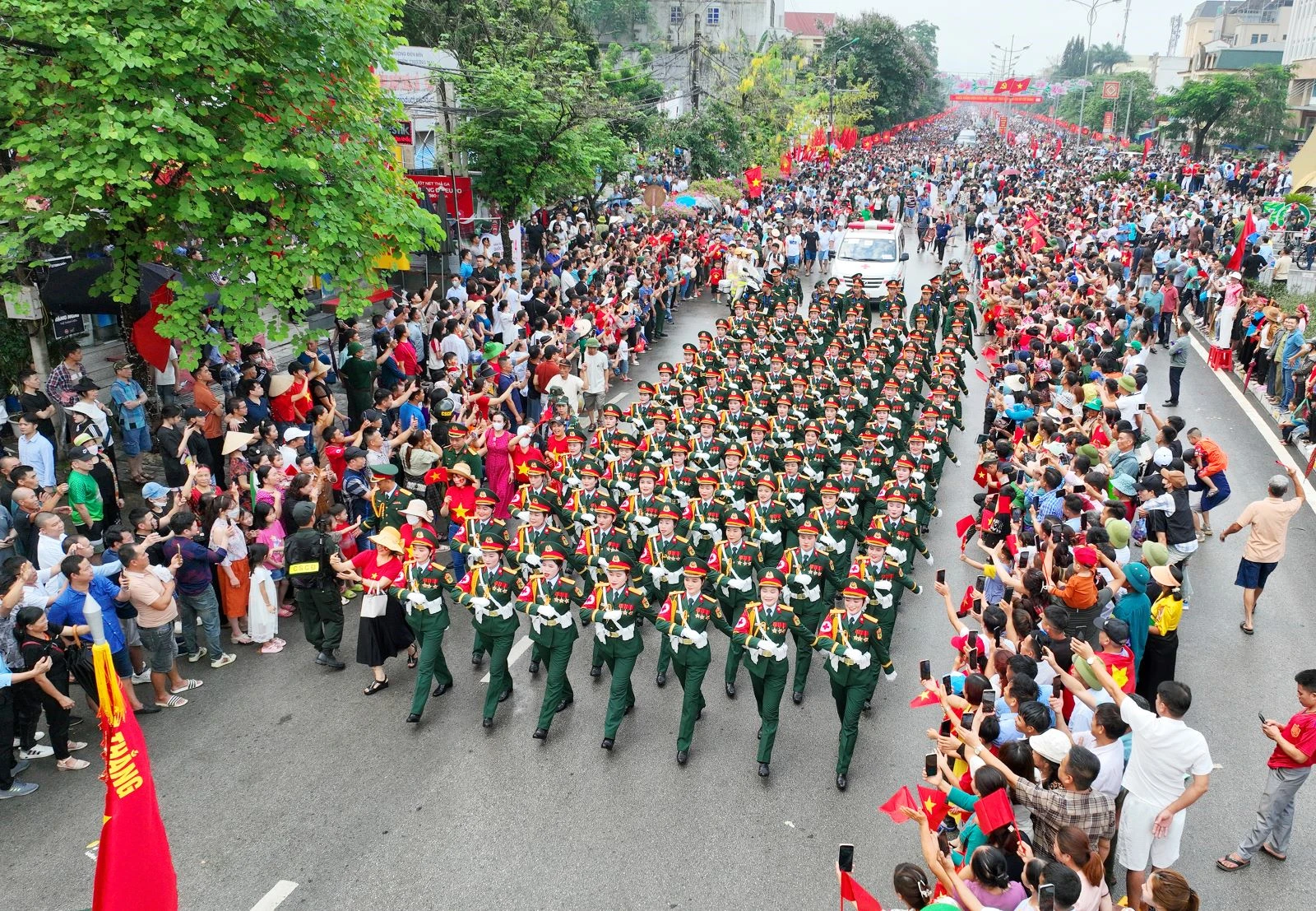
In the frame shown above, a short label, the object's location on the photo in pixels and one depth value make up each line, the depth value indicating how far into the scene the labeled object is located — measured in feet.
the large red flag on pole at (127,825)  14.53
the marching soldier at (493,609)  25.61
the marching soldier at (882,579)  25.67
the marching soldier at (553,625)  25.07
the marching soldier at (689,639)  24.22
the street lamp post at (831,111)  174.05
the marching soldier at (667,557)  28.45
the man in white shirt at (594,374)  46.68
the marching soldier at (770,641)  23.71
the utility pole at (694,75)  109.09
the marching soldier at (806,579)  26.89
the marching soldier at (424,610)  25.79
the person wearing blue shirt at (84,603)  23.47
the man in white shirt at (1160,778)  17.69
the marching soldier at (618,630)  24.77
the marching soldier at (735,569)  27.68
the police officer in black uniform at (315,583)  27.68
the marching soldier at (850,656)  23.32
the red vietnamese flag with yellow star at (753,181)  108.68
